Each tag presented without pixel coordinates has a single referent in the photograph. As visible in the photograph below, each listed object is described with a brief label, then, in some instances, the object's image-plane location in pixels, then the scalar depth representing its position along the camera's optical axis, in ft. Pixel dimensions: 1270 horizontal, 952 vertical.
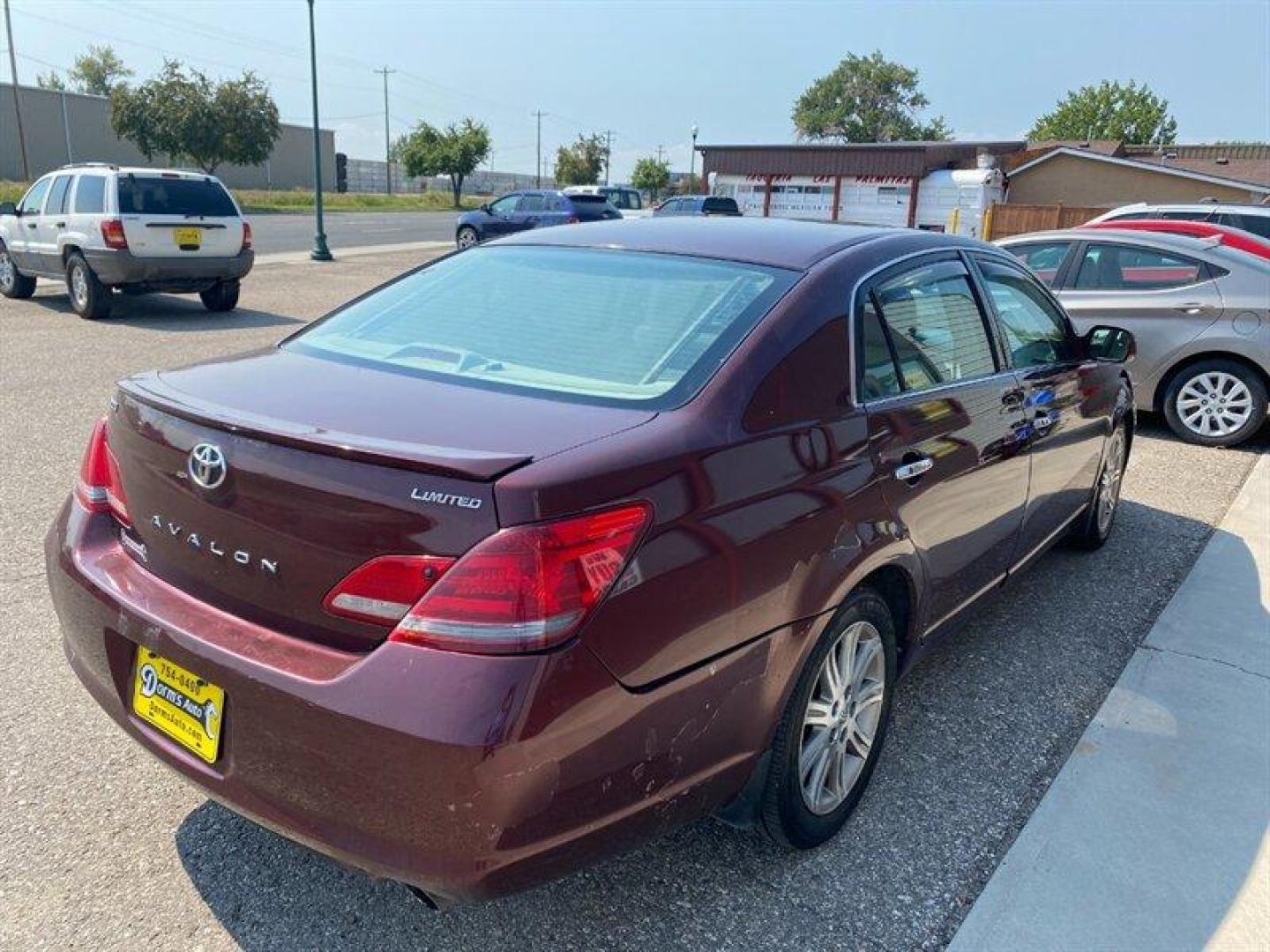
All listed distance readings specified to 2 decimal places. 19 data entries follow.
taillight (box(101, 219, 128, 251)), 36.50
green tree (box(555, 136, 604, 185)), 260.83
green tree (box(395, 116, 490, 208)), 220.43
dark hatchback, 78.89
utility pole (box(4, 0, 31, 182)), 161.58
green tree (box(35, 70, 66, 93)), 318.24
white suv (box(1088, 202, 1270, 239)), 45.39
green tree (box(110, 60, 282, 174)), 162.40
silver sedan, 24.62
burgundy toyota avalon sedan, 5.95
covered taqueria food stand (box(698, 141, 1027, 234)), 110.52
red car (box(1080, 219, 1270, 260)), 27.91
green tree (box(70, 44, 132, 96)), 321.11
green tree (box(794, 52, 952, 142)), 286.46
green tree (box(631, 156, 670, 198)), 243.19
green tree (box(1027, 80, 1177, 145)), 241.55
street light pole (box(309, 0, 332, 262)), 62.49
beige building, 107.34
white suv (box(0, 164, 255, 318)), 37.07
